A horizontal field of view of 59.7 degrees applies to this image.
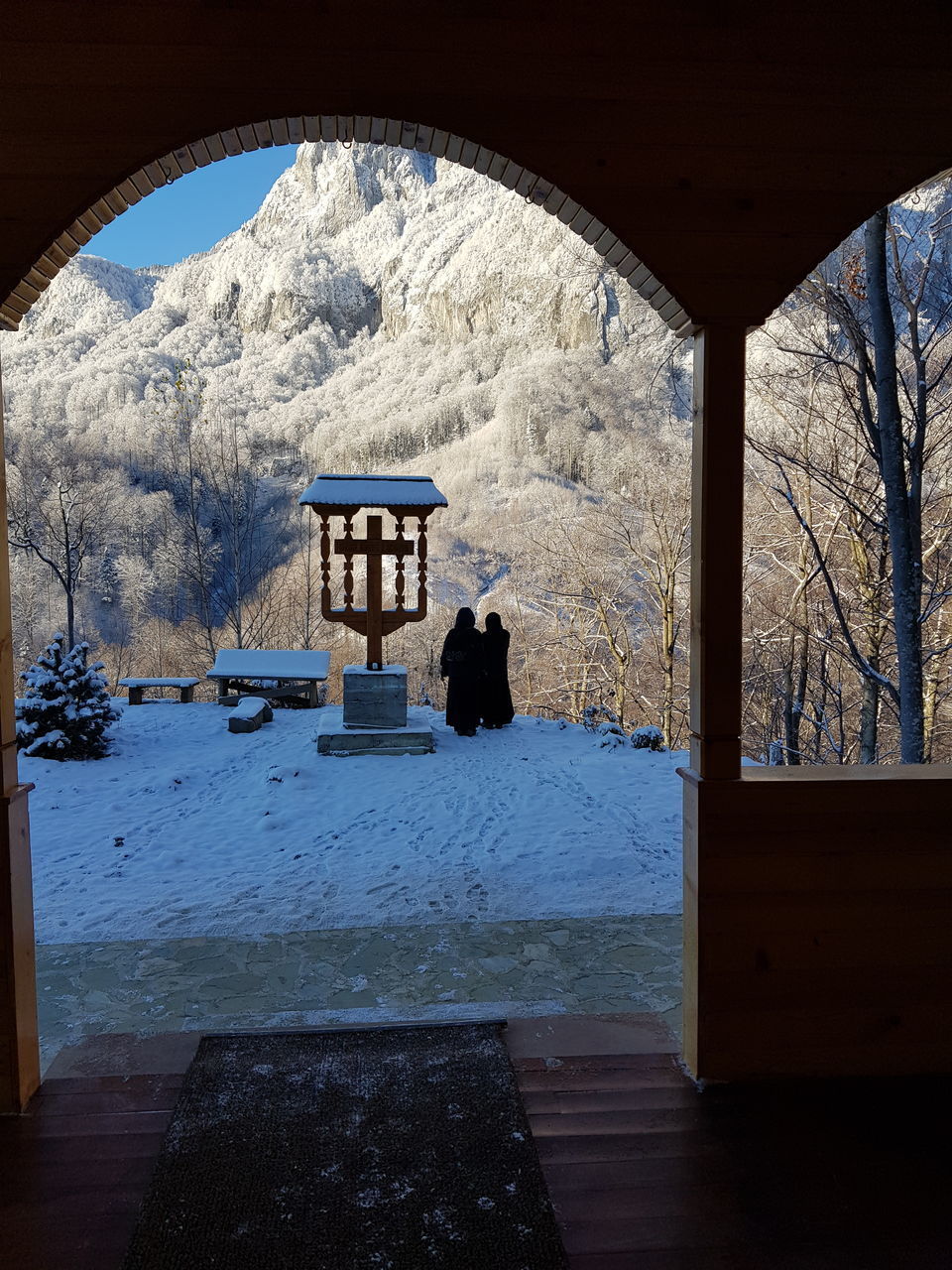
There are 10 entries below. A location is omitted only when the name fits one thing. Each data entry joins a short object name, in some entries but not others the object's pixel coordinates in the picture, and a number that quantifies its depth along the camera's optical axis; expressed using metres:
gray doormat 1.77
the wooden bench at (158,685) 12.19
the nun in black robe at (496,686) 10.40
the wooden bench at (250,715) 10.04
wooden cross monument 9.80
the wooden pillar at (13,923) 2.26
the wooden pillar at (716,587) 2.34
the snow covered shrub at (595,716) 11.16
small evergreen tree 8.55
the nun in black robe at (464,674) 9.98
